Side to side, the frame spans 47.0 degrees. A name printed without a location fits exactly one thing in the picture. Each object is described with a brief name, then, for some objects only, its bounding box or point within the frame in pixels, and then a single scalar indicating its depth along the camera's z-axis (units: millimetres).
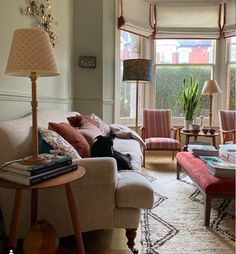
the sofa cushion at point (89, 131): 2314
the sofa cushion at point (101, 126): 3155
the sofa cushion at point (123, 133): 3471
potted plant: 4266
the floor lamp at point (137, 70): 3859
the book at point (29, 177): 1297
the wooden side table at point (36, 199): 1301
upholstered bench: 1862
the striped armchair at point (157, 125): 4289
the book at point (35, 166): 1310
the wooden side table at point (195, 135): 3908
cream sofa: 1604
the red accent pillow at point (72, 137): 1989
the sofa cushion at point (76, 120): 2680
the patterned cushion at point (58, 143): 1732
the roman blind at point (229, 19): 4418
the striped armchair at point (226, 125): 4098
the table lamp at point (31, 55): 1349
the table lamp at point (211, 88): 4305
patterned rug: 1774
